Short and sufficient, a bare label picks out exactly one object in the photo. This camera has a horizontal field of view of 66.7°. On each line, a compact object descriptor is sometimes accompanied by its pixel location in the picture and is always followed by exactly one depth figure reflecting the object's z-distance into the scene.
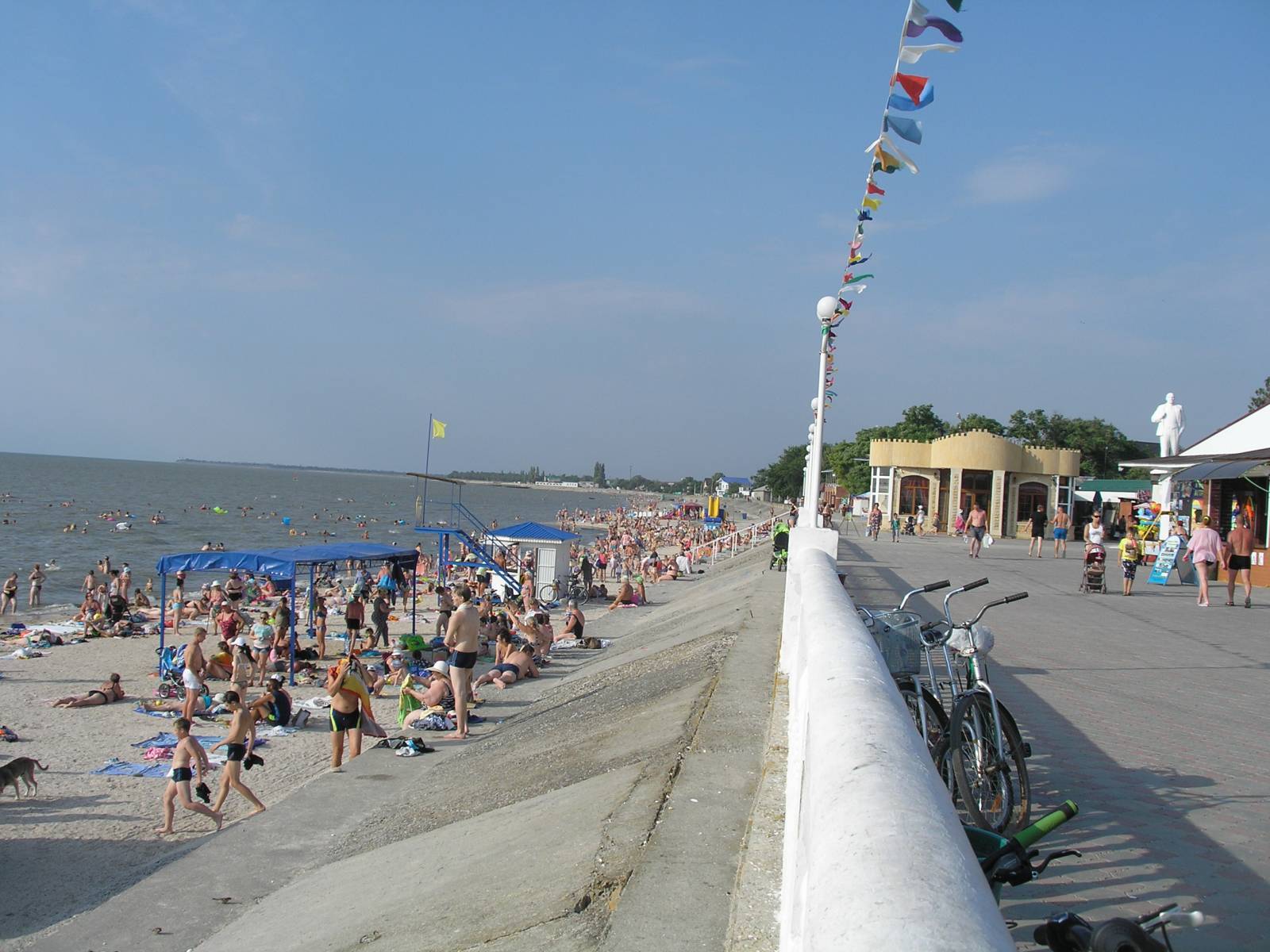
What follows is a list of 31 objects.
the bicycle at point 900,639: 5.15
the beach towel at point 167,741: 12.36
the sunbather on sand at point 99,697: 14.67
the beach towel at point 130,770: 11.22
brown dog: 9.85
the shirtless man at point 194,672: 12.52
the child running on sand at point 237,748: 9.55
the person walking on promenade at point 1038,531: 22.84
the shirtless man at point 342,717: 10.55
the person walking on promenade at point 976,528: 21.58
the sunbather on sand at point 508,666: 14.17
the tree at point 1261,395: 59.06
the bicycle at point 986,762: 4.02
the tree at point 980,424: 73.19
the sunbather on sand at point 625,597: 25.59
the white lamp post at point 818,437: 9.83
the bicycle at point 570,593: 26.30
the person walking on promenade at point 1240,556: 13.71
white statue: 30.81
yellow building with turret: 34.69
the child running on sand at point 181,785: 9.22
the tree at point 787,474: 102.68
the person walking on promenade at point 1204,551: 13.79
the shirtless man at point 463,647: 11.05
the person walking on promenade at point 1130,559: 15.07
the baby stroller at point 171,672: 15.05
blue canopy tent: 15.87
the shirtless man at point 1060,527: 23.52
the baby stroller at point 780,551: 16.62
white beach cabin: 26.83
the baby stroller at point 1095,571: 14.66
